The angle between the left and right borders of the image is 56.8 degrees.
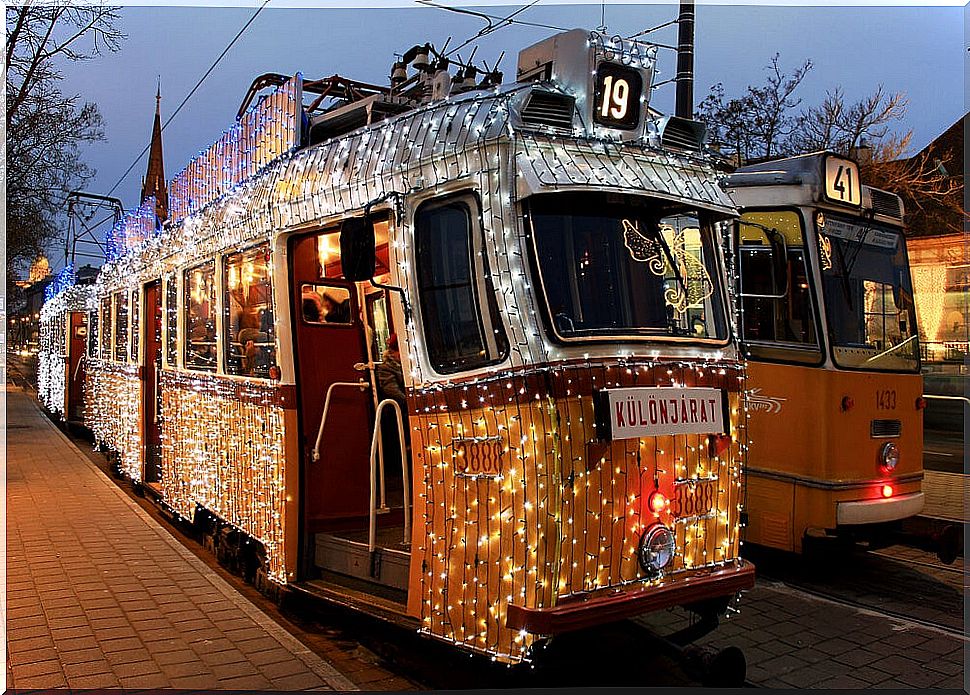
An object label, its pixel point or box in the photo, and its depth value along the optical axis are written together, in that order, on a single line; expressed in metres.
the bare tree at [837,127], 19.67
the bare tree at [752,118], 19.33
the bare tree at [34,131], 13.63
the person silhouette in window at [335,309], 6.60
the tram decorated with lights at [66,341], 17.33
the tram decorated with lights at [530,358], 4.33
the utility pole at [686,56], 10.99
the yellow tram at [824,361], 7.49
